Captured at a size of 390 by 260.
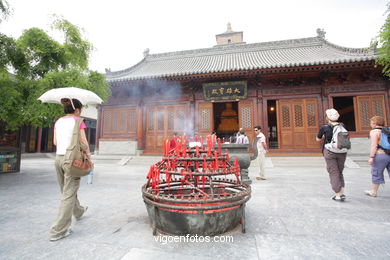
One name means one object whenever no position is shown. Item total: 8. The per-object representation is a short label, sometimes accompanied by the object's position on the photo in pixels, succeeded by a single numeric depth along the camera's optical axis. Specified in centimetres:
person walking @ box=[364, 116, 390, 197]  344
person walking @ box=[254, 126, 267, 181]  538
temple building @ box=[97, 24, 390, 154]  868
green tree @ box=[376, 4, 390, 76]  379
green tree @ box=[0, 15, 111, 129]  449
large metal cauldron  188
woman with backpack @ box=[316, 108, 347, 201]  329
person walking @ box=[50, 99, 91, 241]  199
